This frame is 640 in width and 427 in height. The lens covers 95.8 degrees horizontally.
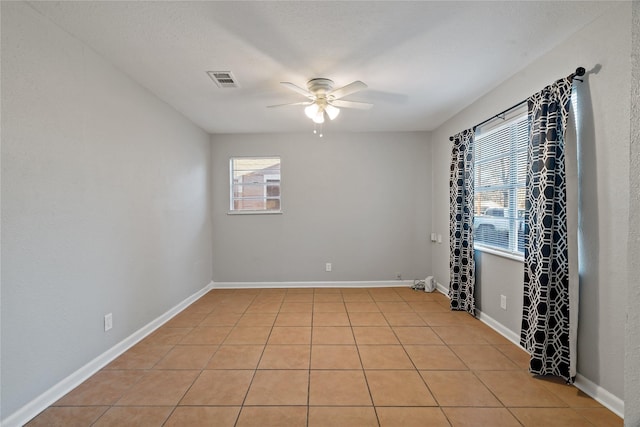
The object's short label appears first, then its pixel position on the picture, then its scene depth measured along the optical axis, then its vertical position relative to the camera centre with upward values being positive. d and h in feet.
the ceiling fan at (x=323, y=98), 8.93 +3.60
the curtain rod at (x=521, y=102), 6.59 +3.16
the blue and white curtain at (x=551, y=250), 6.97 -1.04
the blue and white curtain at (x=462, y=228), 11.60 -0.84
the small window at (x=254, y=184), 16.17 +1.40
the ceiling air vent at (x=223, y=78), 8.84 +4.16
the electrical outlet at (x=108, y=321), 8.03 -3.14
